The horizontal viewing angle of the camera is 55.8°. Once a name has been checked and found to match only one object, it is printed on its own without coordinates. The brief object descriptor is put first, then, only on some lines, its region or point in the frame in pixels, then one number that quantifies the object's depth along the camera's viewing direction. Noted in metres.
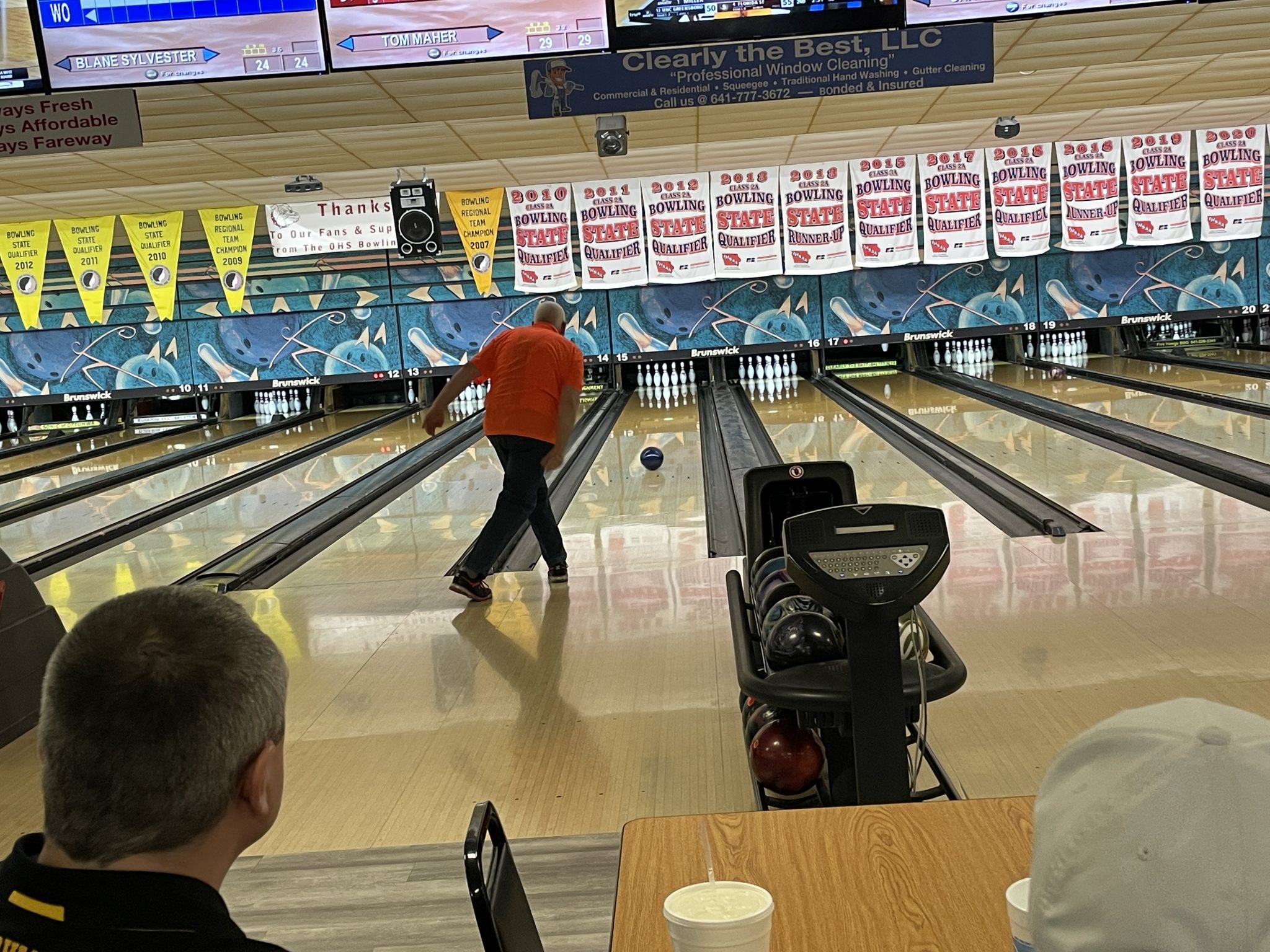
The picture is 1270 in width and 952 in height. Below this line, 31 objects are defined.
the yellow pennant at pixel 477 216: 10.77
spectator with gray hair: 0.91
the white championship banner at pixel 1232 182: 10.81
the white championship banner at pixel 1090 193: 10.77
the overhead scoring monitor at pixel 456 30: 3.92
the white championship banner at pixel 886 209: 10.80
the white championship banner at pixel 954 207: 10.77
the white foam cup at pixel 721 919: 1.06
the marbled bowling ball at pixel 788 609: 2.41
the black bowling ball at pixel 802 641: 2.32
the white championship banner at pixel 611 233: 10.95
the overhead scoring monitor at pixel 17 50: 3.95
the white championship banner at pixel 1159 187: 10.73
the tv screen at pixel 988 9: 3.83
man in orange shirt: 4.79
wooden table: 1.22
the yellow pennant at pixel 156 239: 10.74
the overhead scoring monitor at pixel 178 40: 3.95
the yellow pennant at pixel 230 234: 10.66
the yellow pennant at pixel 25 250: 10.77
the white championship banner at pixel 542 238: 10.82
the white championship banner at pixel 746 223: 10.84
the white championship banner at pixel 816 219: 10.80
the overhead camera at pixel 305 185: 9.13
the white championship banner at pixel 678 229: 10.91
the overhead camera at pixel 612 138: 6.46
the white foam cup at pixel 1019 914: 0.98
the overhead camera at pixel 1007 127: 9.12
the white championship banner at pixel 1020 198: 10.75
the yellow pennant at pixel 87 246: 10.77
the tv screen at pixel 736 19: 3.84
